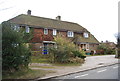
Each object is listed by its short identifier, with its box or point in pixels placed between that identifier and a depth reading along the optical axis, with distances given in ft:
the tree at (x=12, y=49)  24.34
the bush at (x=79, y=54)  51.18
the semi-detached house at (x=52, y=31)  72.23
